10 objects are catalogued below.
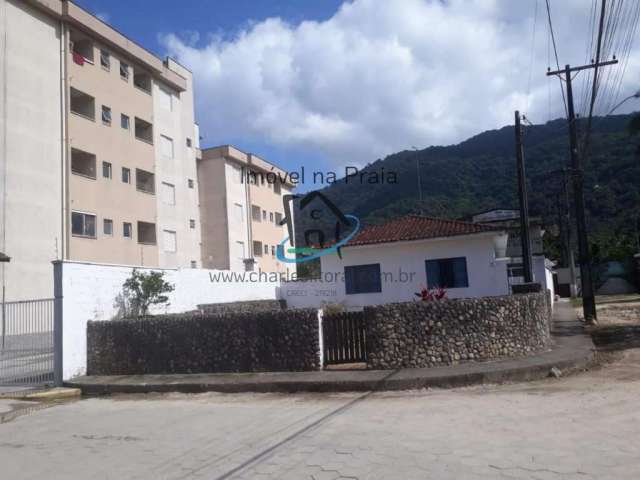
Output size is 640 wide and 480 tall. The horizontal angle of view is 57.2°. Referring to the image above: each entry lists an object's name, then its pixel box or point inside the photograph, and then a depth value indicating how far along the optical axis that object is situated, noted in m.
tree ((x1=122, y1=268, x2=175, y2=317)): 15.13
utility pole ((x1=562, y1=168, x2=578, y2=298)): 39.38
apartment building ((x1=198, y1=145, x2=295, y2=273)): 45.00
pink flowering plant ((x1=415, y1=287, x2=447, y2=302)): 14.07
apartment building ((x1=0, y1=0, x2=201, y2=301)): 25.47
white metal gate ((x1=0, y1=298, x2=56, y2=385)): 13.33
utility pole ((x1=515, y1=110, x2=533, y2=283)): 17.27
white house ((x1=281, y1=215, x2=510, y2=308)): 22.91
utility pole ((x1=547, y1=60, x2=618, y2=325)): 20.89
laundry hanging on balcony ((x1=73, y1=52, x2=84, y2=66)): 29.62
